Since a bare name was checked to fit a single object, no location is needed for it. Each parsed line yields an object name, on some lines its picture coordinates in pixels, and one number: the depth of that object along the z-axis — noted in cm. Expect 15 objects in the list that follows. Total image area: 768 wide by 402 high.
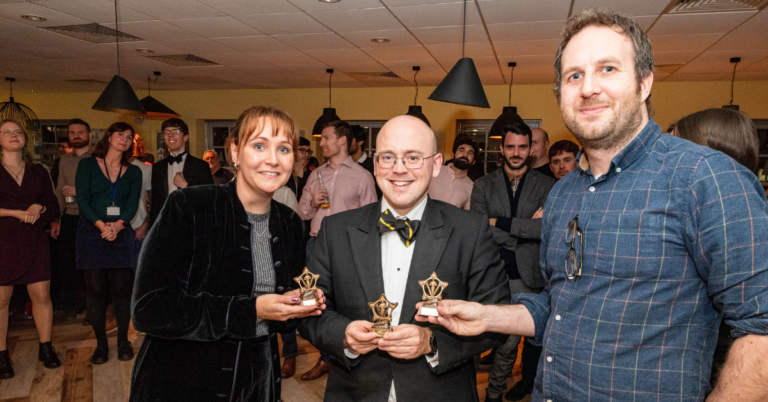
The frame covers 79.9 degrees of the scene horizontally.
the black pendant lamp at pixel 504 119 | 633
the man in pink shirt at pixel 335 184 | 391
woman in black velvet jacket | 153
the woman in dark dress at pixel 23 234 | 342
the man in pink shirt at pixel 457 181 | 392
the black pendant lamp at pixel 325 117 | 708
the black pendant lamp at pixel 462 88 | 410
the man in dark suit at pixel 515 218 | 299
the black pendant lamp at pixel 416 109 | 663
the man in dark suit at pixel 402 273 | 148
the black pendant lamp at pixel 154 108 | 725
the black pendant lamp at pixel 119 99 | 463
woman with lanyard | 363
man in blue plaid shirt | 101
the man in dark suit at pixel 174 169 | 412
